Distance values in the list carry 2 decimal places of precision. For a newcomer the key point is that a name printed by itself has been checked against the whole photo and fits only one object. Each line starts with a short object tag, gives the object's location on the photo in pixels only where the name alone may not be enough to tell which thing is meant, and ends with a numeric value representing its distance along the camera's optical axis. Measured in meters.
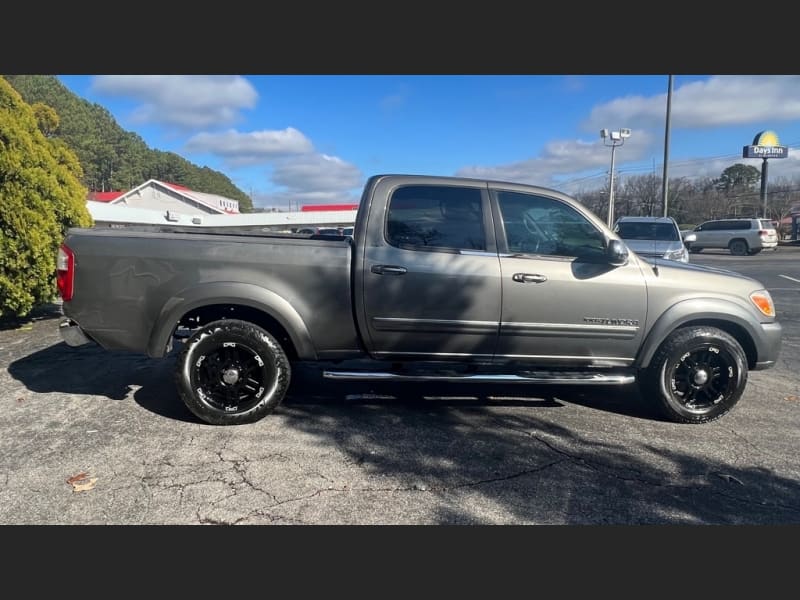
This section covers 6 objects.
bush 6.39
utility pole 22.45
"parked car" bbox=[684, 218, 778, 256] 24.70
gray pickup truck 3.89
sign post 39.66
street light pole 32.58
